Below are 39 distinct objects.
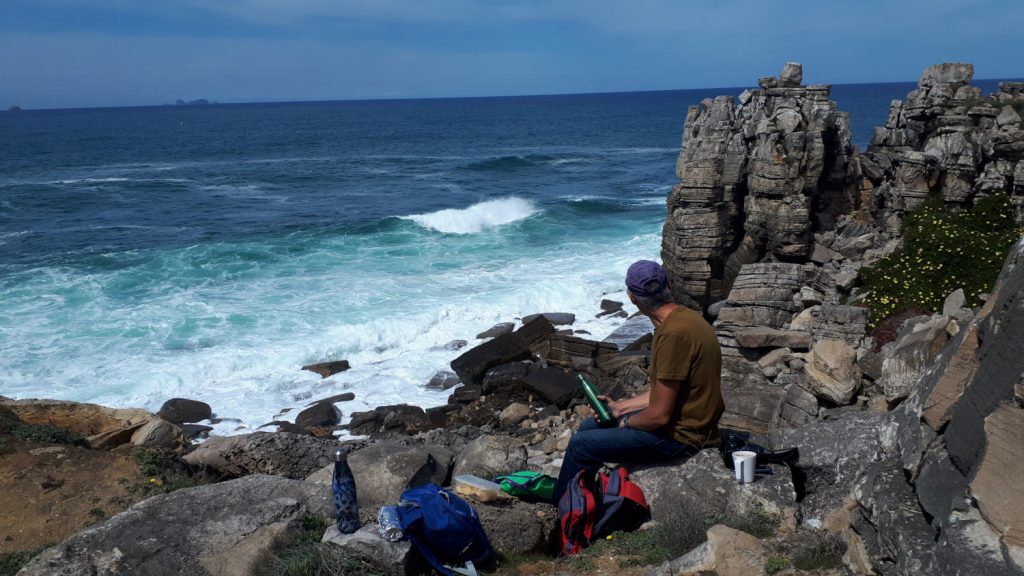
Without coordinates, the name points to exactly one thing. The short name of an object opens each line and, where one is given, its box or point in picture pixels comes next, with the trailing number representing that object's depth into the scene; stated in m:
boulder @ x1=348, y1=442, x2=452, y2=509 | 7.53
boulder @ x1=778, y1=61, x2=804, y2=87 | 20.10
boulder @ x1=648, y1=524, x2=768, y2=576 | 4.88
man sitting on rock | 5.59
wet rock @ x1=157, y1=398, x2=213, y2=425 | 16.00
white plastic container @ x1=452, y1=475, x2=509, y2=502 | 6.36
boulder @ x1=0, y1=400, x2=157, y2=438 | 11.42
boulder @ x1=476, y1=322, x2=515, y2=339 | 20.47
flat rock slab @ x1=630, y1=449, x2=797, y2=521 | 5.88
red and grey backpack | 5.99
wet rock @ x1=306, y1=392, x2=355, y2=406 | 16.86
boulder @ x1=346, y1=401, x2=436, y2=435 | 15.20
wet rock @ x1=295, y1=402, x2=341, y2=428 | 15.62
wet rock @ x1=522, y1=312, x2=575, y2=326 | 21.14
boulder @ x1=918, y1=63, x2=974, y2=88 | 19.50
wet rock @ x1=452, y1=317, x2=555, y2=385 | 17.53
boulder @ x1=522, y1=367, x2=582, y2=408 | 15.69
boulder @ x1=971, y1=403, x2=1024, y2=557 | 3.48
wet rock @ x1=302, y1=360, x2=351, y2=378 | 18.50
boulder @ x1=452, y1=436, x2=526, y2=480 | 7.73
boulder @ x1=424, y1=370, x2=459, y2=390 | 17.61
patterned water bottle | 5.51
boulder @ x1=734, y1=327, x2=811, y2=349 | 13.23
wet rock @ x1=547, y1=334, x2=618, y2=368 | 17.59
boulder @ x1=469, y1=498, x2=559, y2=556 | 5.98
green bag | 6.48
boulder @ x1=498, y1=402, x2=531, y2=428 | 15.00
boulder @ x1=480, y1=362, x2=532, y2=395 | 16.53
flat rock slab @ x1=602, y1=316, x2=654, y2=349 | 19.19
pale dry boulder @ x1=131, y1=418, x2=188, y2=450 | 10.92
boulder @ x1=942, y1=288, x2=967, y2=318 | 10.84
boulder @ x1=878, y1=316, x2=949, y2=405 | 8.97
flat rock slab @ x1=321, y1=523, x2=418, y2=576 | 5.27
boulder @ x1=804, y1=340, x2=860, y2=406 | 10.31
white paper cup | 5.94
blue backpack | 5.42
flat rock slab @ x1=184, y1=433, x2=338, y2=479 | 10.16
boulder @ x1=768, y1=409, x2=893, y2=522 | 6.21
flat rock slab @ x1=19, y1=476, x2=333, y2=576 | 5.39
